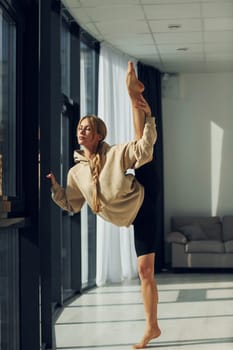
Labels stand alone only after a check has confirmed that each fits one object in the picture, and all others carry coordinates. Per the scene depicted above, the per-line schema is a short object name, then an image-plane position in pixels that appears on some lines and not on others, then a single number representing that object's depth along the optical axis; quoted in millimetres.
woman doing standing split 4887
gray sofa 11289
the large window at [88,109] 9609
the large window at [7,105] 4094
